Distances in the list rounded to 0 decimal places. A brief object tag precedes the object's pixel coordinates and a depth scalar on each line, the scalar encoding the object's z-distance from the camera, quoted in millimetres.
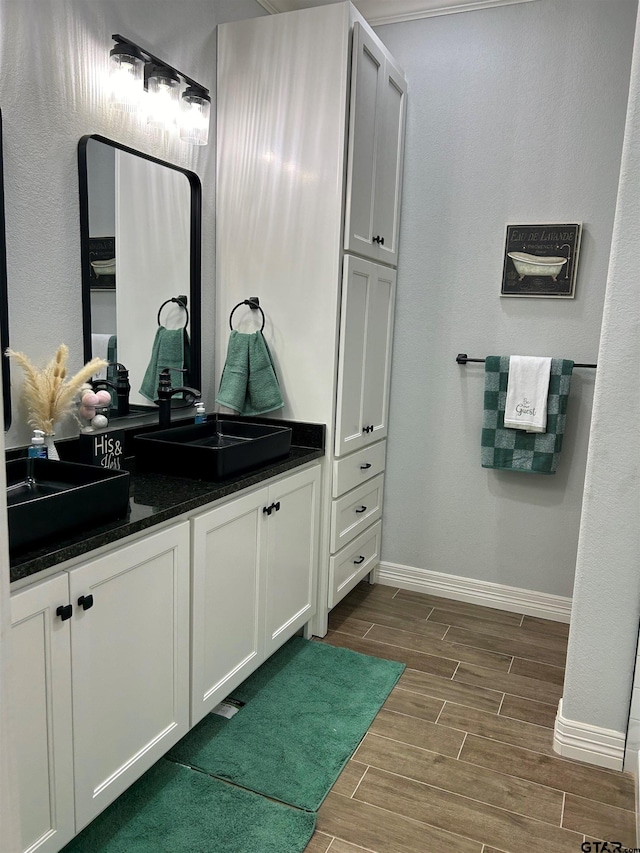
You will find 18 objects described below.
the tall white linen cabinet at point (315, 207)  2580
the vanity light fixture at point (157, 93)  2148
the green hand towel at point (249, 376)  2732
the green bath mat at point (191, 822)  1723
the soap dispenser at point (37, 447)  1820
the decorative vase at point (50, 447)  1854
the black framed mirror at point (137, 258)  2150
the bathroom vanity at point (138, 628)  1425
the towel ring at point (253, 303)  2785
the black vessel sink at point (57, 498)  1405
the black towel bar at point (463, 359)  3171
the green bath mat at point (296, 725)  1997
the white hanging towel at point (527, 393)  2977
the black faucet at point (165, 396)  2459
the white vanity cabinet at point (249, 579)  2027
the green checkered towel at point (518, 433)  2963
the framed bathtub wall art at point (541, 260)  2947
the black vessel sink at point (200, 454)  2105
